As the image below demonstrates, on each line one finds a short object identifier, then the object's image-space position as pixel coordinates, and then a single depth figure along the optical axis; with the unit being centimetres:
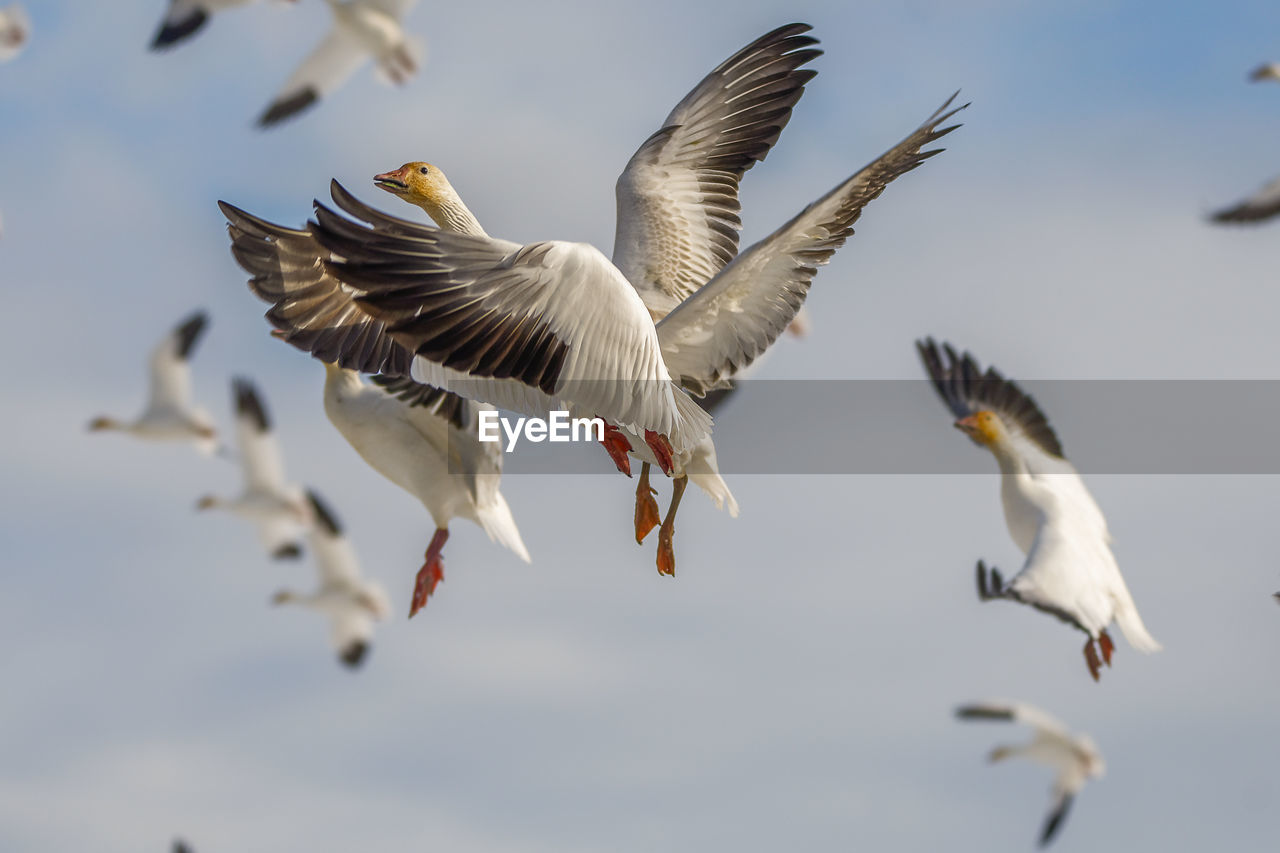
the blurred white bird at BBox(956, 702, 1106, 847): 1359
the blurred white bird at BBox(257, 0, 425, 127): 1585
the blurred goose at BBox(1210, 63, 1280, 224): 1303
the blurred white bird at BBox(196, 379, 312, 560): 1499
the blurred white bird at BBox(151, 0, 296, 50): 1536
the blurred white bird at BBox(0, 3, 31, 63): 1675
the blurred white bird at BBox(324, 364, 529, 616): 1441
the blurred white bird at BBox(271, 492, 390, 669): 1498
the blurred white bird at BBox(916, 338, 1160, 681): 1290
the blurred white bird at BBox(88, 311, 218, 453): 1566
